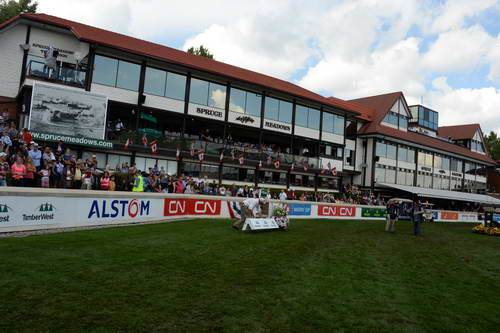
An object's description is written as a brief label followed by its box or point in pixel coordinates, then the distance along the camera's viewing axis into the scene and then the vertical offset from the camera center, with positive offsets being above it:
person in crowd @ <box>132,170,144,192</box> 16.52 -0.25
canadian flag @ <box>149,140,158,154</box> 26.36 +2.54
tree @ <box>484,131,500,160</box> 78.94 +14.50
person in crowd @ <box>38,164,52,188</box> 13.54 -0.25
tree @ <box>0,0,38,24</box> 37.72 +18.86
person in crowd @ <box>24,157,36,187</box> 12.71 -0.10
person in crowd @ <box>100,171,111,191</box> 15.73 -0.28
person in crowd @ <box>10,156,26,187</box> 12.28 -0.09
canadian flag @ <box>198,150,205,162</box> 28.42 +2.37
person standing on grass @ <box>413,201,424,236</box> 19.27 -1.12
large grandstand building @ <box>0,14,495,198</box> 24.33 +6.25
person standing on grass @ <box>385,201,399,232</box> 19.97 -0.95
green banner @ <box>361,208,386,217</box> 31.37 -1.47
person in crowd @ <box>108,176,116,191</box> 15.80 -0.34
